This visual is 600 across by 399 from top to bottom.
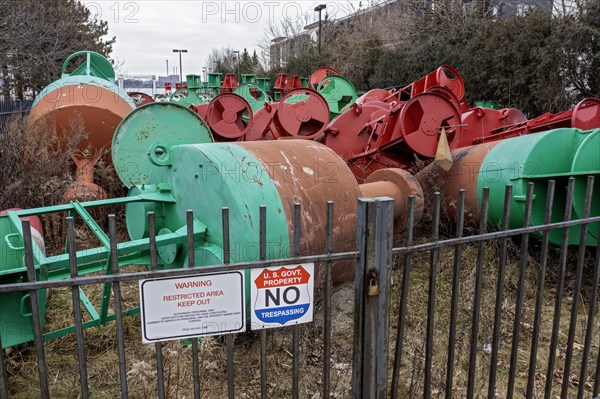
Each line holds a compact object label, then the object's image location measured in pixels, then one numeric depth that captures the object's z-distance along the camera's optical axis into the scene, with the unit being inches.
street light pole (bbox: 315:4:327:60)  1162.0
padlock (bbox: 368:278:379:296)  69.1
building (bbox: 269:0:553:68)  703.1
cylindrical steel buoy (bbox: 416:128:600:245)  162.7
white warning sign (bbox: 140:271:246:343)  64.3
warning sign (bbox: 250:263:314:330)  68.3
